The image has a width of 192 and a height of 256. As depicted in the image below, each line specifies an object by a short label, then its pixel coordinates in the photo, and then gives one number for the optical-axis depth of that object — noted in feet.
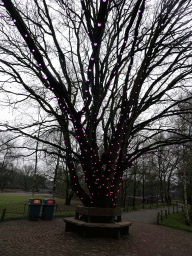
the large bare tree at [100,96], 20.88
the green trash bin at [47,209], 31.01
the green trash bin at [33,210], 29.17
